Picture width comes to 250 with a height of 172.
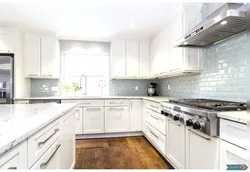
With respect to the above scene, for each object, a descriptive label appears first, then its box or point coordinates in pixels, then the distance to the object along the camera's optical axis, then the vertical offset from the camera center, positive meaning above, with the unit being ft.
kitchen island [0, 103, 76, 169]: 2.24 -0.94
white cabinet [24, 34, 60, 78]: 11.23 +2.39
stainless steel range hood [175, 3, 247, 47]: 4.35 +2.05
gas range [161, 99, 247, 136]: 4.20 -0.85
